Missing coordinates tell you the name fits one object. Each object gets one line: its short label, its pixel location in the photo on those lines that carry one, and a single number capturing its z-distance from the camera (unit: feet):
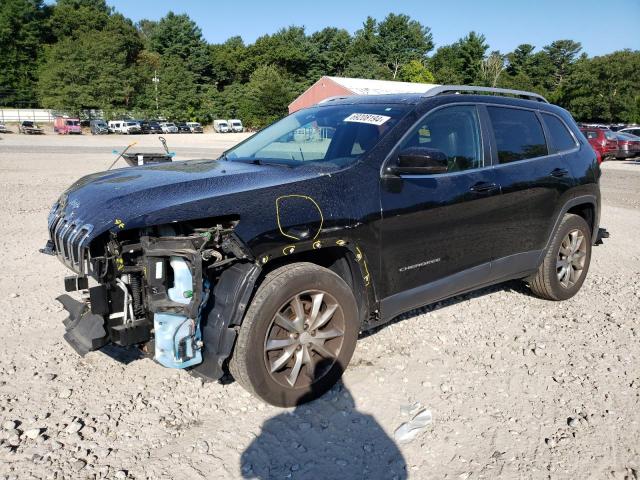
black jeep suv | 9.93
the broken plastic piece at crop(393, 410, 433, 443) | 10.49
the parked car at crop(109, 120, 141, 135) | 199.52
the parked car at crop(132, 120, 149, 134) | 206.68
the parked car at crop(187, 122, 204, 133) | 231.71
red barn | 169.09
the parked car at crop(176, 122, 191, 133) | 225.97
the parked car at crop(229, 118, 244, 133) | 239.71
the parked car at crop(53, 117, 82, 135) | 186.80
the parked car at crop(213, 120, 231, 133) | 237.86
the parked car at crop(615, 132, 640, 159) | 86.12
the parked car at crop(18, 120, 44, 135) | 173.37
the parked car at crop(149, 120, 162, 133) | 210.63
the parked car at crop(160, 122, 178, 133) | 217.48
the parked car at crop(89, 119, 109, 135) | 194.08
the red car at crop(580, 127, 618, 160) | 84.02
